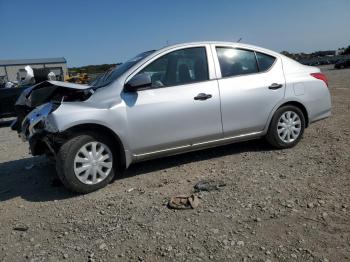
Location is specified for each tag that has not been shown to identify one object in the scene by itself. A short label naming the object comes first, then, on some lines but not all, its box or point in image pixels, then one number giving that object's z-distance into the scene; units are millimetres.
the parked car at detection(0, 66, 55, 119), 13312
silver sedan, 4715
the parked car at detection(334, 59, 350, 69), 42334
